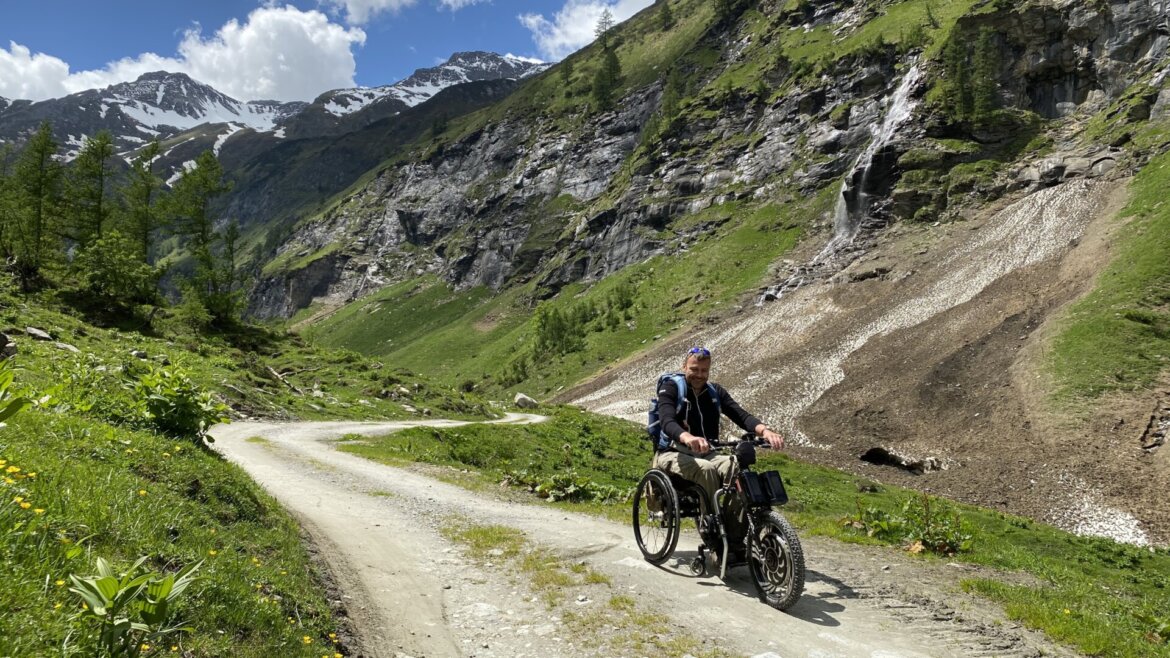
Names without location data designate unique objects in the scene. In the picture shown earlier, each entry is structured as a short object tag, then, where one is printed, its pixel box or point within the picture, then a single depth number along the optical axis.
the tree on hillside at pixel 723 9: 176.62
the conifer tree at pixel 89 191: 39.72
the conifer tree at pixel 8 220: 37.25
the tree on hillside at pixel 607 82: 184.25
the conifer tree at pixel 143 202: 42.16
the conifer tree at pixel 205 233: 41.66
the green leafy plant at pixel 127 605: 3.16
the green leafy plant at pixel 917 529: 10.90
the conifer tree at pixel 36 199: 37.25
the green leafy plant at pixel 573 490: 15.65
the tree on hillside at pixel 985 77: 73.50
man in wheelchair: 8.54
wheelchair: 7.50
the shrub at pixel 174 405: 10.75
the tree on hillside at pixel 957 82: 74.75
